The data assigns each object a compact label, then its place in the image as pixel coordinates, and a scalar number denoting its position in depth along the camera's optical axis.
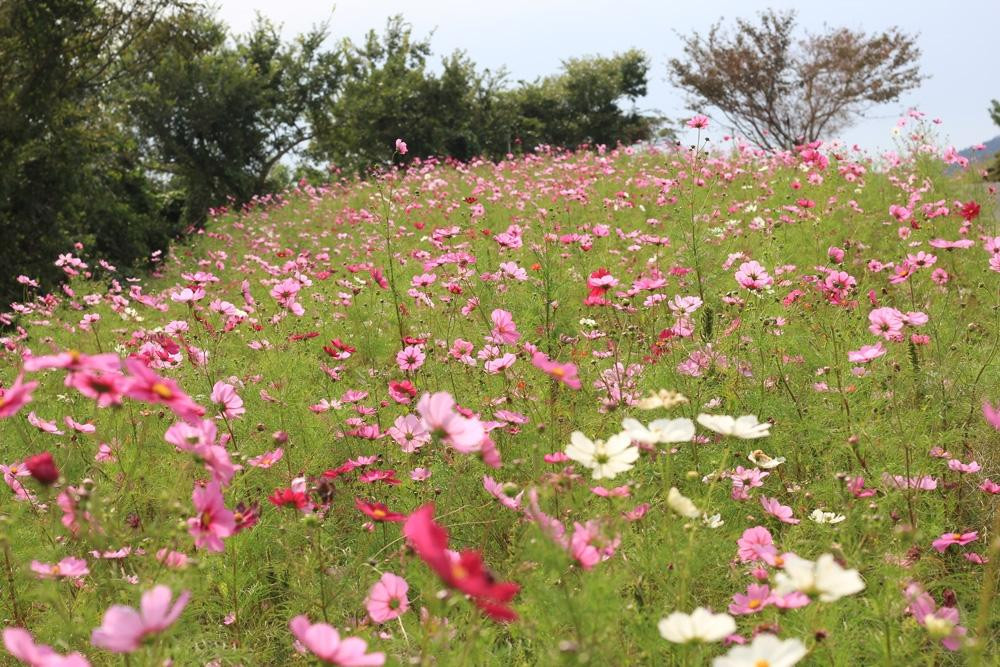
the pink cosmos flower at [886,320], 1.97
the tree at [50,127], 7.31
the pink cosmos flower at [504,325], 1.96
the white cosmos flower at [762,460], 1.48
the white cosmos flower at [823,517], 1.48
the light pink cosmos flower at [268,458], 1.48
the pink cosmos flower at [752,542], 1.35
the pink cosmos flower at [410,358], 2.19
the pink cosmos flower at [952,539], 1.42
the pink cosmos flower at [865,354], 1.78
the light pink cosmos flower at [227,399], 1.55
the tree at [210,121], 13.80
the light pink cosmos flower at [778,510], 1.58
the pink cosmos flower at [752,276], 2.11
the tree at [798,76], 15.19
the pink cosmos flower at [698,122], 3.26
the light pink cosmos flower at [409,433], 1.68
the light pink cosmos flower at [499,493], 1.33
